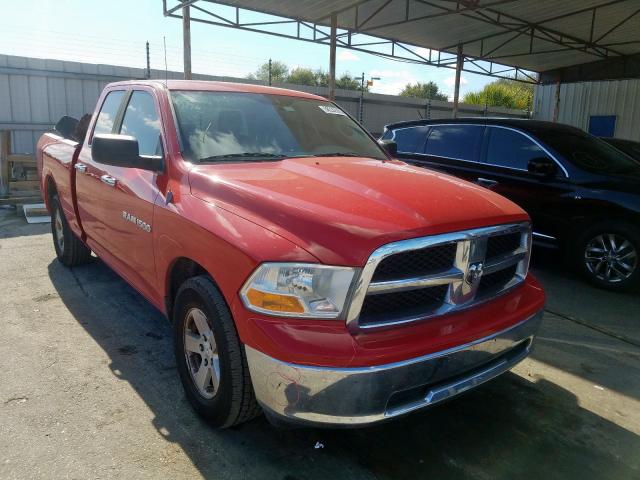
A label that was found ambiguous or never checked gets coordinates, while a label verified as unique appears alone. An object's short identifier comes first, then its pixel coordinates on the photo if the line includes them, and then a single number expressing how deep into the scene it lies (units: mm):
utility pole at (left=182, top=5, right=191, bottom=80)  10570
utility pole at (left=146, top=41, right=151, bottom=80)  11869
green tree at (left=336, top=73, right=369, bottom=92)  51616
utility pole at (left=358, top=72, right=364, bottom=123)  16109
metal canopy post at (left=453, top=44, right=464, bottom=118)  15352
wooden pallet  8797
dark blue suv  5109
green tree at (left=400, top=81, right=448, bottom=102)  54047
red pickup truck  2027
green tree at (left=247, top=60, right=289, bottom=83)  58162
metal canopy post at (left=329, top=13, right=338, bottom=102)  12103
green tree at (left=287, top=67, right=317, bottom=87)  63556
